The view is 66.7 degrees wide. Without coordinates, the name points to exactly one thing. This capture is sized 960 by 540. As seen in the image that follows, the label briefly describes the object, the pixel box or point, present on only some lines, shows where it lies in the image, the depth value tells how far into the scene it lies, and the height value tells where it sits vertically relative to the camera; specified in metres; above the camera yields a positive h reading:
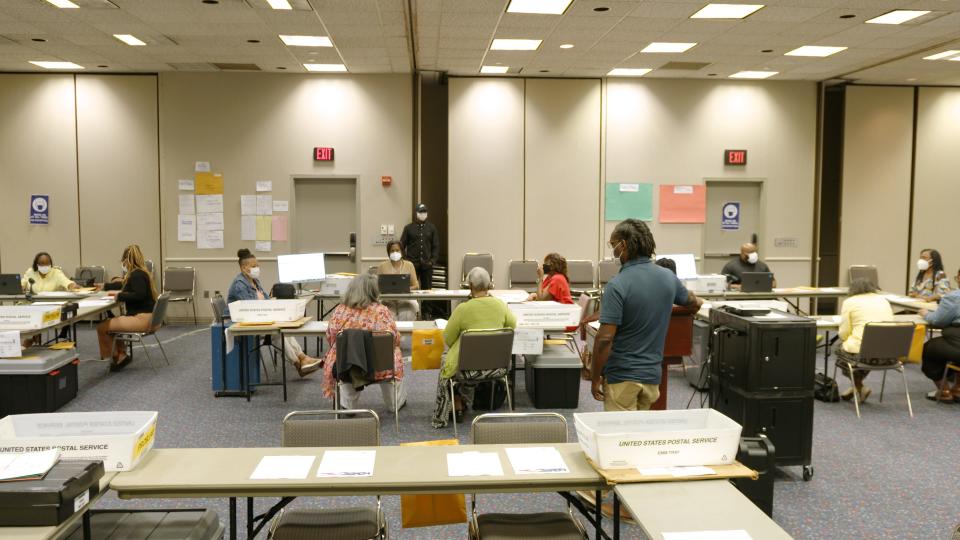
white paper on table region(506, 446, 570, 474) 2.70 -0.91
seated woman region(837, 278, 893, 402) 6.18 -0.76
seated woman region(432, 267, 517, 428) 5.43 -0.72
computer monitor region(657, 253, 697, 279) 9.09 -0.51
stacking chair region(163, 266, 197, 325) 10.38 -0.88
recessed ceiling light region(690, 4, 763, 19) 6.96 +2.08
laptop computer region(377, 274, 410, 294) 8.33 -0.70
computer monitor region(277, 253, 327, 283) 8.49 -0.55
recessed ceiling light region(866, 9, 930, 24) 7.14 +2.08
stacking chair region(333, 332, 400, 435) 5.29 -0.95
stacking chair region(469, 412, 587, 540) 2.92 -1.22
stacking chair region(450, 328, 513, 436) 5.27 -0.93
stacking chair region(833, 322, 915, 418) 5.95 -1.00
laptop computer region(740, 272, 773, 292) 8.76 -0.69
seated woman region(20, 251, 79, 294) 8.76 -0.70
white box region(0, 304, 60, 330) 5.80 -0.78
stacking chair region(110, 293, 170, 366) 7.59 -1.04
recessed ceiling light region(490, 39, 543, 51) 8.47 +2.10
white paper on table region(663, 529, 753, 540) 2.15 -0.92
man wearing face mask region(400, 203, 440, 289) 10.31 -0.30
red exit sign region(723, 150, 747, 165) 10.88 +1.00
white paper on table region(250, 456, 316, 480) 2.61 -0.91
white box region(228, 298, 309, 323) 6.19 -0.77
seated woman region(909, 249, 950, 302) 8.22 -0.60
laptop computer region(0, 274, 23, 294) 8.25 -0.72
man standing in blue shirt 3.70 -0.51
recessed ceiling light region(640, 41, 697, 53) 8.59 +2.10
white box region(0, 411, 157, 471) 2.58 -0.80
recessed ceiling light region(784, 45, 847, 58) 8.80 +2.12
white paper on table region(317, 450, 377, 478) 2.65 -0.91
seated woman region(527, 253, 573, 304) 6.94 -0.56
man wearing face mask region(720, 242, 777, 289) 9.10 -0.53
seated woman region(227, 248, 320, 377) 6.95 -0.69
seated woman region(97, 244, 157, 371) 7.58 -0.88
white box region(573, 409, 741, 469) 2.62 -0.80
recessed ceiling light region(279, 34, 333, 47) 8.33 +2.09
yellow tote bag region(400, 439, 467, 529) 2.94 -1.17
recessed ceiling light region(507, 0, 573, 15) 6.91 +2.07
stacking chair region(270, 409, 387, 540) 2.96 -1.24
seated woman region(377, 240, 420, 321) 8.48 -0.60
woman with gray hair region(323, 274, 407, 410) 5.38 -0.72
